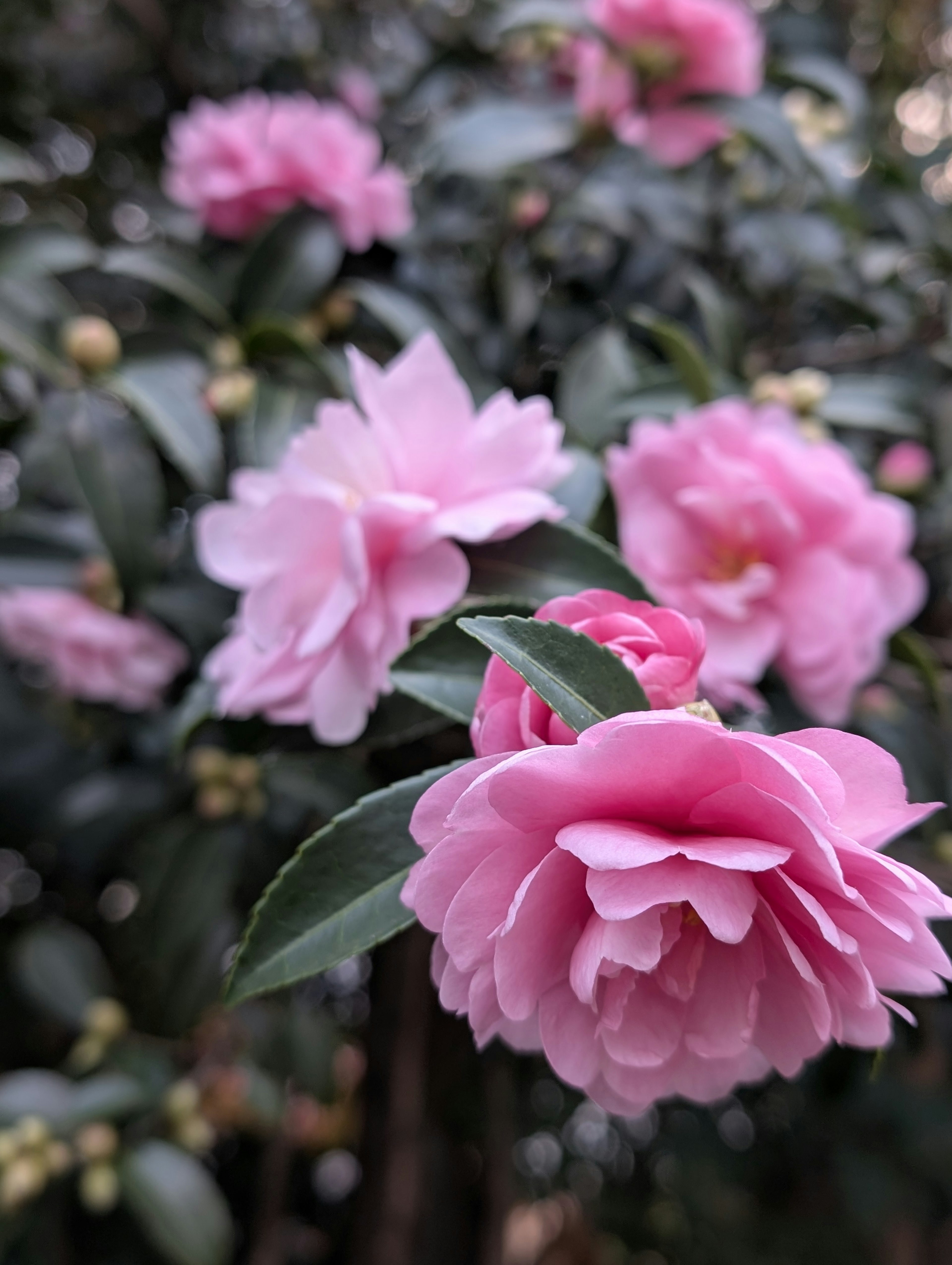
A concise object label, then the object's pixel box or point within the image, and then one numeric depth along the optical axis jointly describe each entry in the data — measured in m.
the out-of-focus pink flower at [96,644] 0.27
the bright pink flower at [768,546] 0.17
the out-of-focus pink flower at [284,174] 0.25
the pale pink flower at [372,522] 0.13
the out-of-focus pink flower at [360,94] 0.40
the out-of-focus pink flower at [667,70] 0.24
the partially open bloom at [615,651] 0.10
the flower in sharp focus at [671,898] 0.08
